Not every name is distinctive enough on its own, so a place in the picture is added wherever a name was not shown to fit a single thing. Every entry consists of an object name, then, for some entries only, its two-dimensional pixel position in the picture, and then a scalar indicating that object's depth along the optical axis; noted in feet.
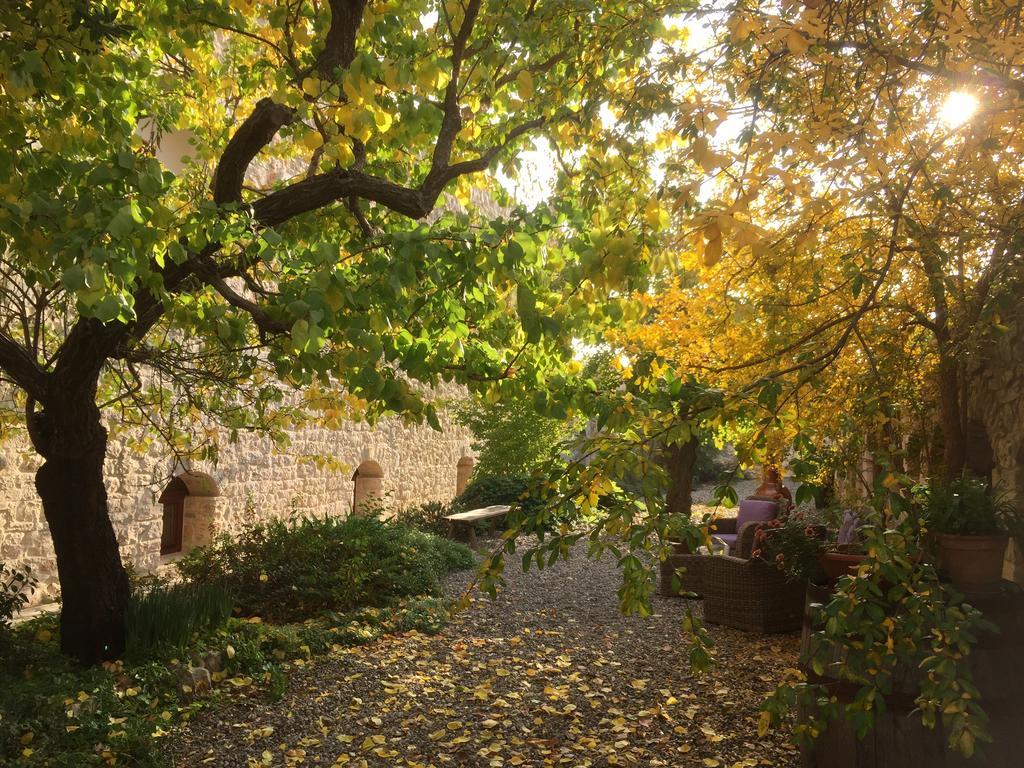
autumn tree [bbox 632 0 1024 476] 7.31
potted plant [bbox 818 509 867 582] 16.44
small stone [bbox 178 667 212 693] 15.67
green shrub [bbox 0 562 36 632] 17.53
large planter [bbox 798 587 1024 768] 10.03
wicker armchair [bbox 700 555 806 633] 21.66
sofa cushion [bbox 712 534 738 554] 31.27
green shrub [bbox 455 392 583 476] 47.93
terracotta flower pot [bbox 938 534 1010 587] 12.62
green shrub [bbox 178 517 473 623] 22.90
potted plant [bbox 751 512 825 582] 19.90
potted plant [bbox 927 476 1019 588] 12.64
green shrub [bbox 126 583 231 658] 16.92
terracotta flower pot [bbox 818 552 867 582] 16.38
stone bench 37.99
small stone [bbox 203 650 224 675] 16.74
